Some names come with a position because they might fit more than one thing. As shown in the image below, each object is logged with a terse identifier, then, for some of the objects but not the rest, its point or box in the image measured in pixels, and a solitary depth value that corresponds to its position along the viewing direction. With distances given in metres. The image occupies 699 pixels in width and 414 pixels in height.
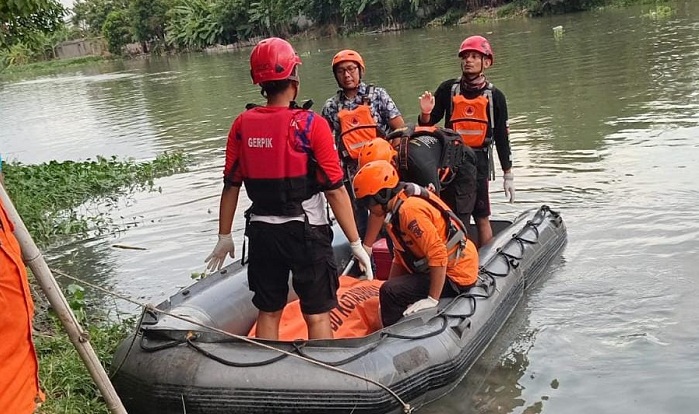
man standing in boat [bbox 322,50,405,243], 4.93
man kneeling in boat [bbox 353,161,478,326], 3.88
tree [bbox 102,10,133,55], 67.81
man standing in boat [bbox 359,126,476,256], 4.48
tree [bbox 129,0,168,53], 63.00
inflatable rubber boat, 3.45
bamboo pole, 2.12
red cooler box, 5.09
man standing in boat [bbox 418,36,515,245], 5.01
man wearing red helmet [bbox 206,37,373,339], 3.37
